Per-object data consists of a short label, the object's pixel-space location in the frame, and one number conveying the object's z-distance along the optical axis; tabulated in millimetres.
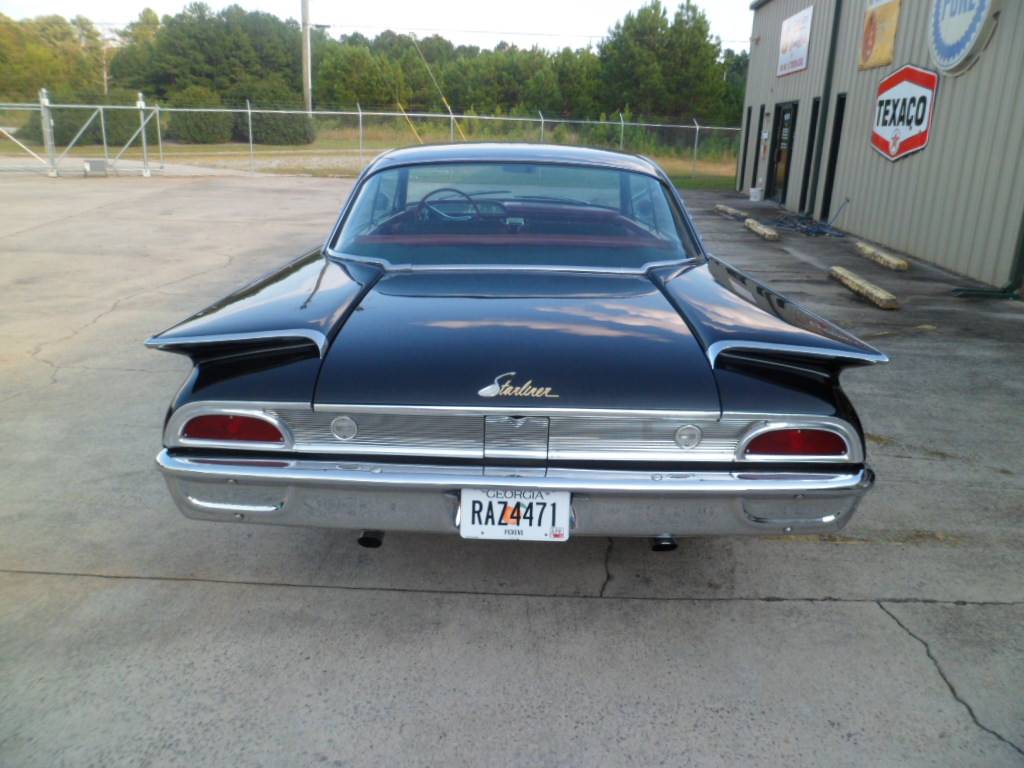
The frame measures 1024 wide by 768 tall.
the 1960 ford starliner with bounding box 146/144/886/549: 2467
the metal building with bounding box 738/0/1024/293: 8981
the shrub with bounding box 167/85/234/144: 37812
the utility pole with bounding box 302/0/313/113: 31406
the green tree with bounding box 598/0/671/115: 45500
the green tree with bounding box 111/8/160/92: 55781
